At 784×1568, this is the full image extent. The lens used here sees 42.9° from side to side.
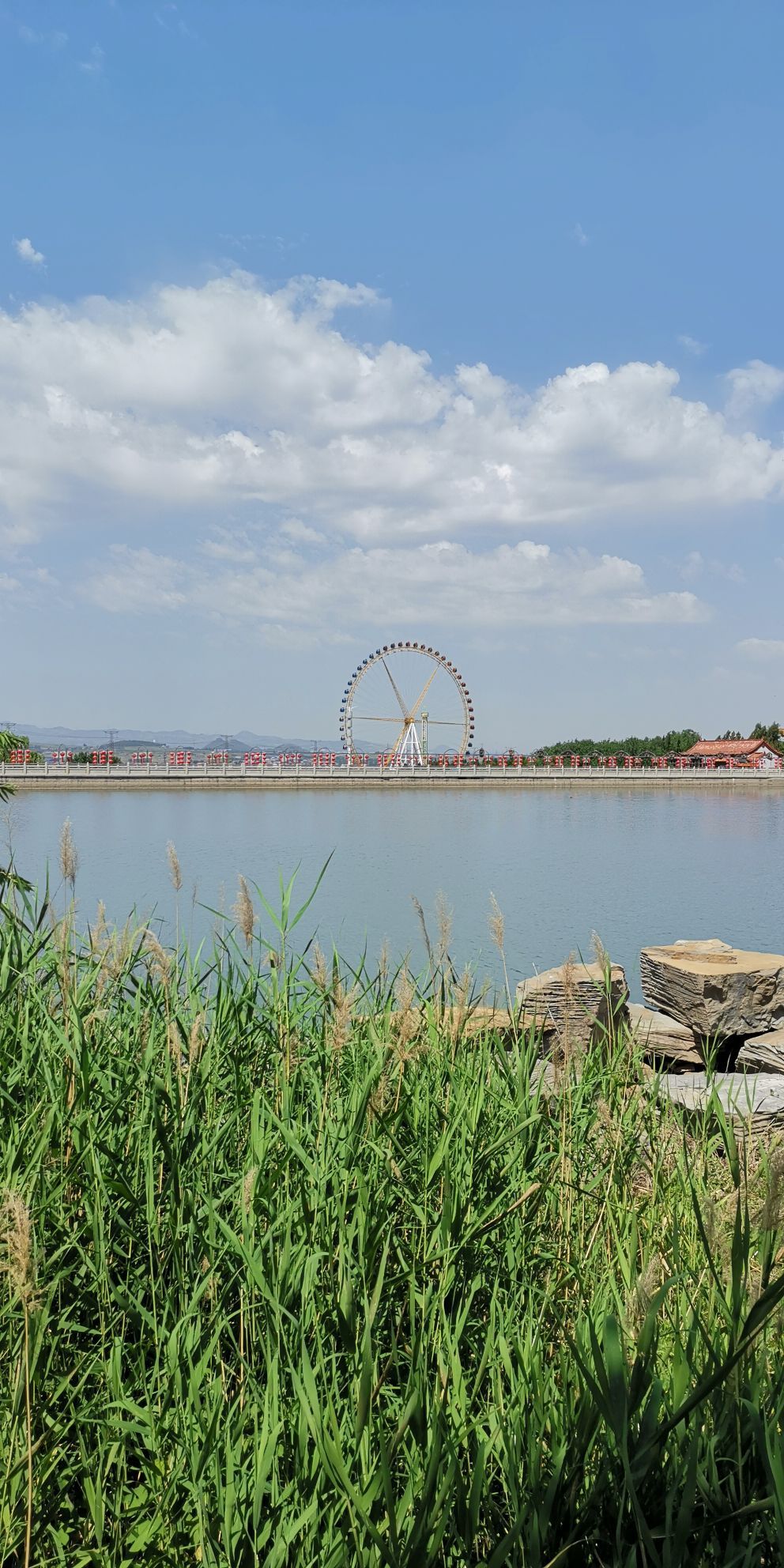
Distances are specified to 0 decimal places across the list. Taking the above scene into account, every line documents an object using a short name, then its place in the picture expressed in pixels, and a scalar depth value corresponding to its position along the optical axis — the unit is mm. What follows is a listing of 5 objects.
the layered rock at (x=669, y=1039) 5961
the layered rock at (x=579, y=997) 4883
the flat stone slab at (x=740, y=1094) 4414
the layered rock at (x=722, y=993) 6180
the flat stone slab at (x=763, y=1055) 5582
